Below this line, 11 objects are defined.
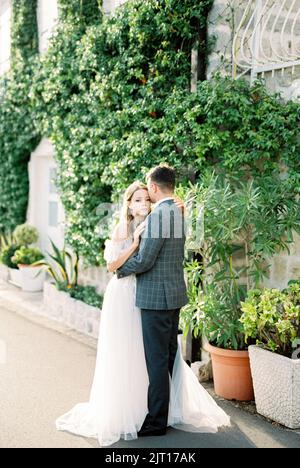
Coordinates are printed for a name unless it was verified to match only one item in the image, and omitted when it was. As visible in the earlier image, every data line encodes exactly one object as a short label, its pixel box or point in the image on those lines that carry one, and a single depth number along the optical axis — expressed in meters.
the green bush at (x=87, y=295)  8.16
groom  4.46
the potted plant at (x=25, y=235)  10.57
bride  4.55
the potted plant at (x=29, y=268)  9.99
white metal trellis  6.00
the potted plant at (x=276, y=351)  4.78
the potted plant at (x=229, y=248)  5.31
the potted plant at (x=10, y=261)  10.49
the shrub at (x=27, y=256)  10.17
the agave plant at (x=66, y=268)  9.01
